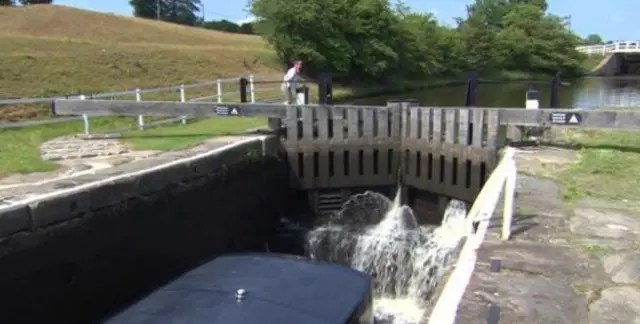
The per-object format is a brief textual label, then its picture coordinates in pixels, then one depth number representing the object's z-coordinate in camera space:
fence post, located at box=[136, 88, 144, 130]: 13.78
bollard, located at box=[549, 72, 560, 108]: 12.66
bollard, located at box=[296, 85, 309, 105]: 13.79
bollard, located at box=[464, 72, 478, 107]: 13.15
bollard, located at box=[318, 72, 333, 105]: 13.49
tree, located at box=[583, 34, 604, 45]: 159.48
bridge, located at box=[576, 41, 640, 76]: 68.75
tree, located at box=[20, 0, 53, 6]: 62.12
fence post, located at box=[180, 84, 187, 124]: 15.01
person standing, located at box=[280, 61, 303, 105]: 13.88
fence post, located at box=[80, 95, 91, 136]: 12.95
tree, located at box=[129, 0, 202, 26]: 80.50
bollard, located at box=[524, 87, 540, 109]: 12.01
